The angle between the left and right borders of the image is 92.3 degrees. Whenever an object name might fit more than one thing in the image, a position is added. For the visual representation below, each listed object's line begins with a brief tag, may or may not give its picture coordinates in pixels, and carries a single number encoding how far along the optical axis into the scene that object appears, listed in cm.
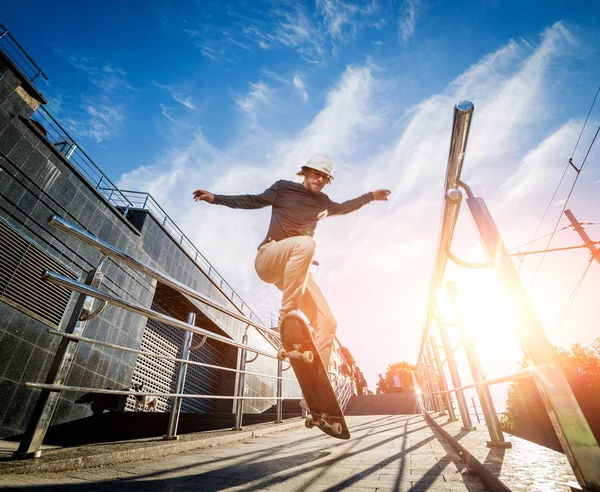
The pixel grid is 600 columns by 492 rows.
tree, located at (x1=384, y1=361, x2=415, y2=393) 5456
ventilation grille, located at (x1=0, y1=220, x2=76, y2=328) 576
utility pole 1120
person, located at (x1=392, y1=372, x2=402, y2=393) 2057
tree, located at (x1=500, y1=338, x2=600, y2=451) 2019
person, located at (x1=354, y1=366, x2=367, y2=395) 2270
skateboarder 248
